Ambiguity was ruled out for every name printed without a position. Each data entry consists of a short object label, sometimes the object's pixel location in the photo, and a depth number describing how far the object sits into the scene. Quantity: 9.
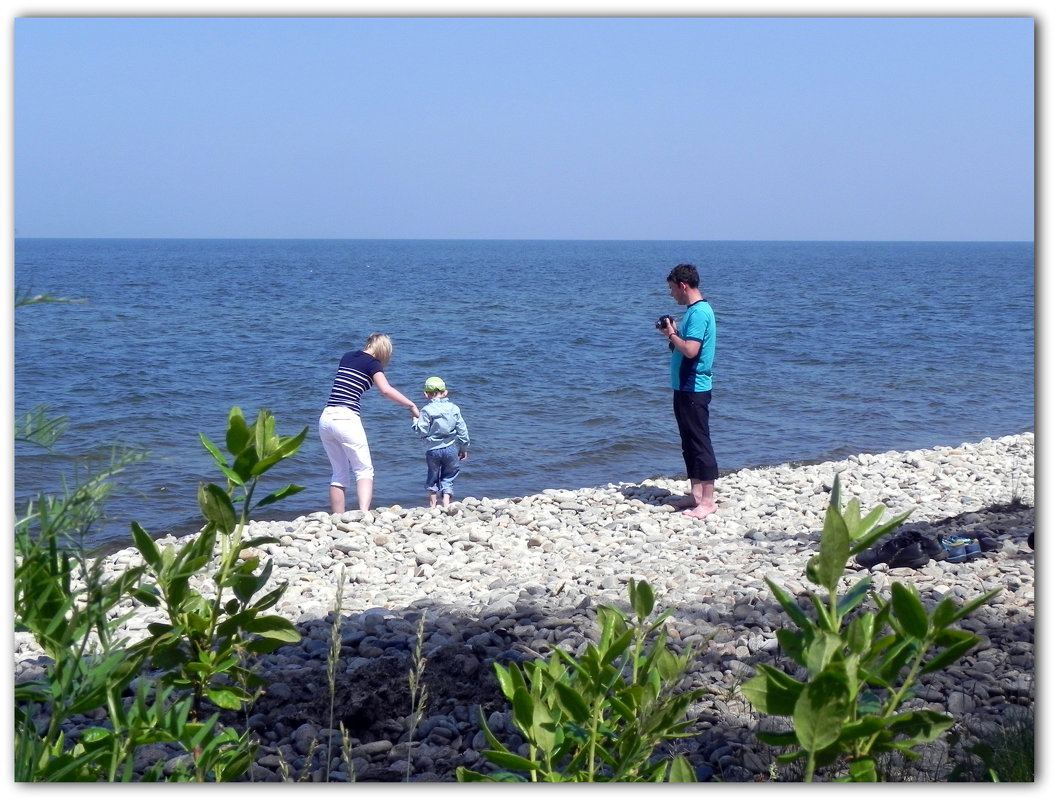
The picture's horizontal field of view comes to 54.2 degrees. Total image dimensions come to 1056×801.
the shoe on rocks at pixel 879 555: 6.29
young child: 9.44
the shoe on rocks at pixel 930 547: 6.32
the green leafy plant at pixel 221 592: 2.64
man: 7.94
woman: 8.66
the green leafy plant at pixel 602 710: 2.41
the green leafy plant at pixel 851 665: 2.11
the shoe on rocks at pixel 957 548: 6.28
